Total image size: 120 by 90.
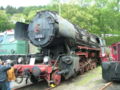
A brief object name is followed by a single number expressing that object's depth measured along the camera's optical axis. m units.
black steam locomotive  5.11
